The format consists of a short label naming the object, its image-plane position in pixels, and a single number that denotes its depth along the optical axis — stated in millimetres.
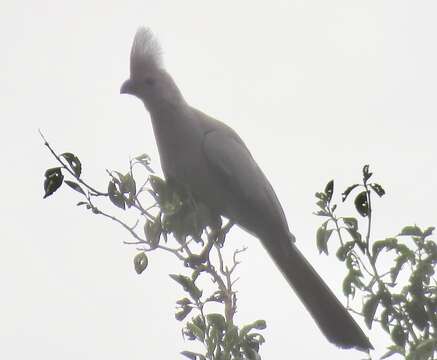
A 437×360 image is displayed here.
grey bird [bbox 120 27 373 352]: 11430
